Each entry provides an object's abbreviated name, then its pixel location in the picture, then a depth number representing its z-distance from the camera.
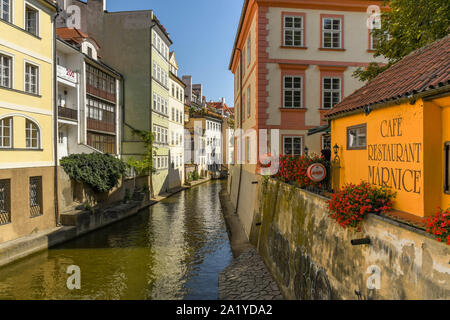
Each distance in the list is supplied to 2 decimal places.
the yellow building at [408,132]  6.03
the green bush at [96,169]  20.48
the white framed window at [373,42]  18.30
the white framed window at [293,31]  17.83
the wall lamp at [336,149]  10.16
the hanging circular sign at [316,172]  9.88
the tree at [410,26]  12.32
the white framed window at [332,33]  18.09
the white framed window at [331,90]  18.16
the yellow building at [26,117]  14.99
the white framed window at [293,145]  17.86
